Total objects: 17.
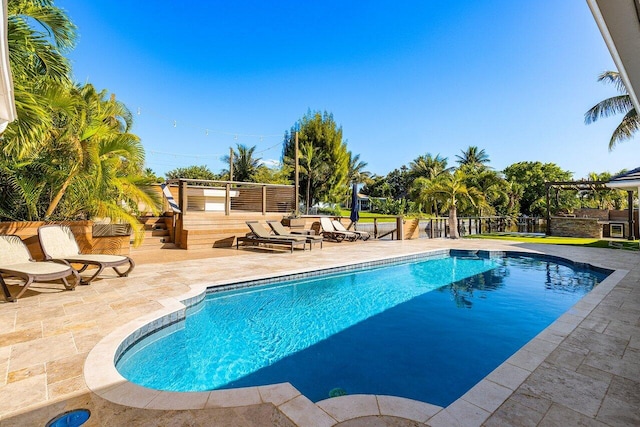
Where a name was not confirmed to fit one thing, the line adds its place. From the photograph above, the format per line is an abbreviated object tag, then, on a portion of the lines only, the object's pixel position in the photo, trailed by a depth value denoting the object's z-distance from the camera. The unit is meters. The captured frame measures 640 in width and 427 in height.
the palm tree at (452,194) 16.80
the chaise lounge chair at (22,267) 4.77
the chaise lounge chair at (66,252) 5.90
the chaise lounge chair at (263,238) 10.72
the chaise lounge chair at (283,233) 11.50
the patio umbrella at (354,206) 15.86
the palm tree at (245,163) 29.91
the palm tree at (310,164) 25.45
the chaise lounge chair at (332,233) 14.23
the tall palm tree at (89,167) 6.94
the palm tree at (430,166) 37.00
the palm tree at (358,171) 40.55
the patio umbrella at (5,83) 2.35
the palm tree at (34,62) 5.03
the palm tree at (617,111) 13.87
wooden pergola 10.67
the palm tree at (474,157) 40.41
